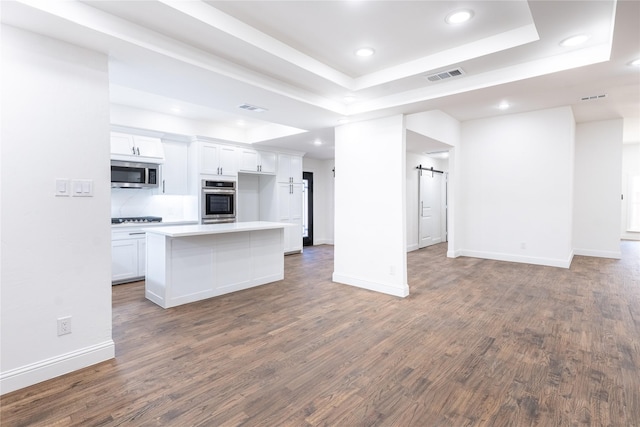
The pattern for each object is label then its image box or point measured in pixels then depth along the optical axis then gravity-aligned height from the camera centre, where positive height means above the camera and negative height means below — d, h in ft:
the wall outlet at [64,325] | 7.72 -2.95
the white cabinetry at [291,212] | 24.59 -0.49
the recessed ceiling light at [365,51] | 10.35 +5.11
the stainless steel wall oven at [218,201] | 19.84 +0.27
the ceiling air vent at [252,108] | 13.08 +4.10
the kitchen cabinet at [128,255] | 15.62 -2.53
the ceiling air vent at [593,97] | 15.80 +5.57
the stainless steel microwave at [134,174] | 16.33 +1.63
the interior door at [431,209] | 27.50 -0.26
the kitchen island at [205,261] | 12.33 -2.37
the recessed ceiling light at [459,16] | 8.27 +5.06
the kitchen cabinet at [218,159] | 19.92 +3.00
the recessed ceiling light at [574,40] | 8.90 +4.76
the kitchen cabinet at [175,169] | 19.06 +2.21
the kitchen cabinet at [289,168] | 24.68 +2.98
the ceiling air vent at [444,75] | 10.78 +4.58
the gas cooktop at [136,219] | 15.94 -0.76
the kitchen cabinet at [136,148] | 16.34 +3.05
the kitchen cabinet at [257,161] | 22.33 +3.22
